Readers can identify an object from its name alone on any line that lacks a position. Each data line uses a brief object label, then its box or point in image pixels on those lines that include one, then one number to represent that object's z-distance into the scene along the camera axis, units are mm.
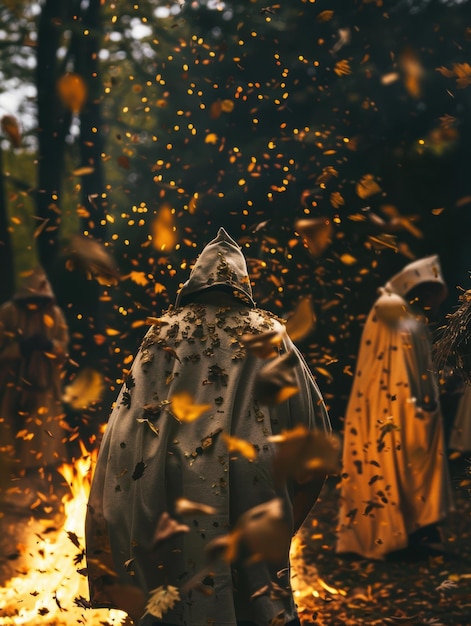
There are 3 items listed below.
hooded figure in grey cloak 4023
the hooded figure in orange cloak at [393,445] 7719
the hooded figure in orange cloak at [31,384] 10219
